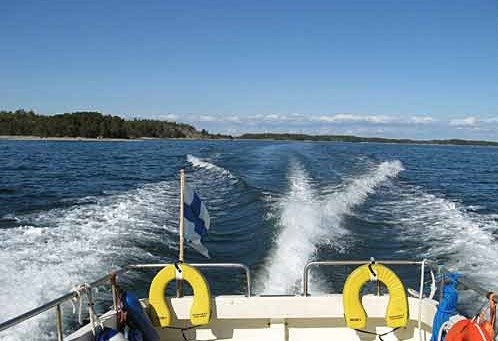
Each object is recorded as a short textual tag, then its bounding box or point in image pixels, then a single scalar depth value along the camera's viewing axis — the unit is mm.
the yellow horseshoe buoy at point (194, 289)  4676
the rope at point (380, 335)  4866
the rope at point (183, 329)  4902
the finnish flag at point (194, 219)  5230
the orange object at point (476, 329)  3590
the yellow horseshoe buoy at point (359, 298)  4680
